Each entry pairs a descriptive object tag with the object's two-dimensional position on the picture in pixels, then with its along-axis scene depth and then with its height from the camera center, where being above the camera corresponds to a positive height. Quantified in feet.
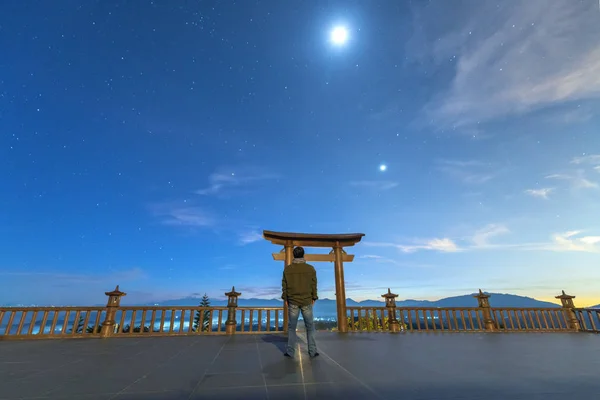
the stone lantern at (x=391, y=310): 29.22 -1.26
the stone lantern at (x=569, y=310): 32.22 -1.62
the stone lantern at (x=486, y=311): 30.60 -1.54
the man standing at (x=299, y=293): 13.94 +0.35
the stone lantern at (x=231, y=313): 26.58 -1.22
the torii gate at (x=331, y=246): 29.04 +5.77
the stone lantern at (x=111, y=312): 24.50 -0.91
